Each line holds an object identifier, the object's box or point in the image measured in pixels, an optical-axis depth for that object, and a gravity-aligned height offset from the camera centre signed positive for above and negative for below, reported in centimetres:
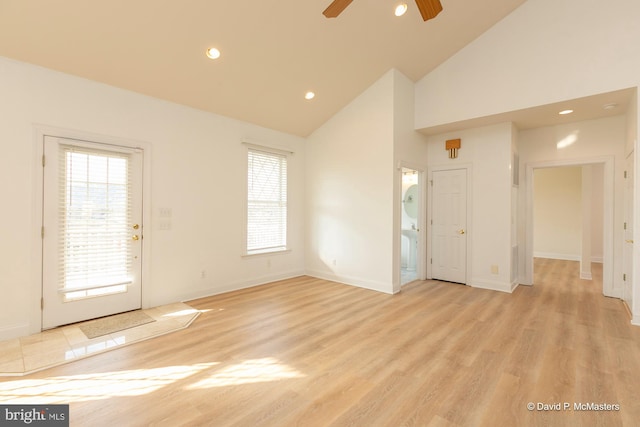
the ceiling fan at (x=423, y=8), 230 +165
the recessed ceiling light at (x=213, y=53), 349 +189
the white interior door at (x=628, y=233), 379 -21
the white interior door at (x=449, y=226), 528 -19
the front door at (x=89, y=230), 322 -20
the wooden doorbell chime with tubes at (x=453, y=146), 525 +121
